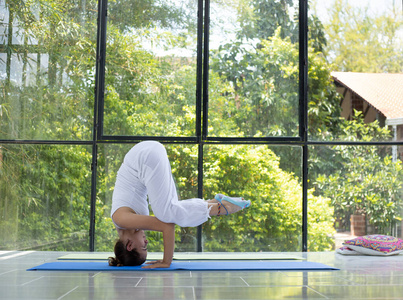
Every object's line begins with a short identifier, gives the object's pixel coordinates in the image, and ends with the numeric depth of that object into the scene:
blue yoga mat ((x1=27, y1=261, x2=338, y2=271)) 3.25
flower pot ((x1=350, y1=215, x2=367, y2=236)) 5.08
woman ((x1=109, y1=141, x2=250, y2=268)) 3.24
